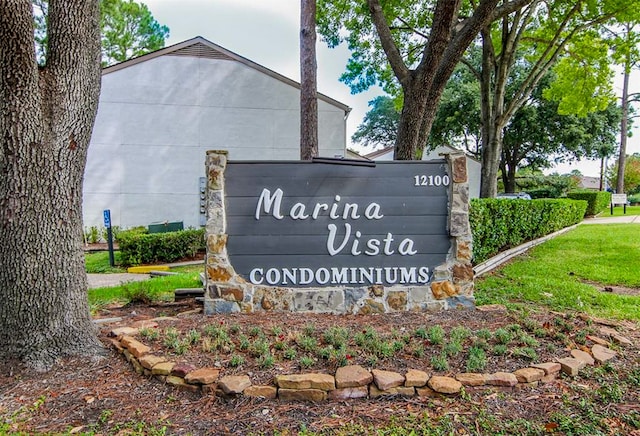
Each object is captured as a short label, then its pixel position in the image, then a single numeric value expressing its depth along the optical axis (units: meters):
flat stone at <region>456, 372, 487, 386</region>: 2.41
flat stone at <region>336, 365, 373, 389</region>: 2.34
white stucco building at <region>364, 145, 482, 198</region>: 22.62
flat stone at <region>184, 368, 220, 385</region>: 2.39
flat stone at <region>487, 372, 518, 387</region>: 2.43
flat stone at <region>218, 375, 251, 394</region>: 2.31
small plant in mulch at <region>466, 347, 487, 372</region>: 2.54
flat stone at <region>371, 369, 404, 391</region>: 2.36
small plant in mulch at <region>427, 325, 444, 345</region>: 2.90
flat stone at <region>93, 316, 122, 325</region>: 3.60
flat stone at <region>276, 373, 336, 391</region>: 2.33
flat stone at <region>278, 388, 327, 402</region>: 2.31
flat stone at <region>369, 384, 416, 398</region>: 2.35
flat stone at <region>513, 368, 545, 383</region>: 2.47
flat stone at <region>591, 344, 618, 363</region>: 2.76
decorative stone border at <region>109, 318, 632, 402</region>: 2.32
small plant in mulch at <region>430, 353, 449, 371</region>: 2.52
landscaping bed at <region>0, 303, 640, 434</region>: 2.09
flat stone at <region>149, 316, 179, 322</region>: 3.50
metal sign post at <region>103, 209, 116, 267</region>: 8.37
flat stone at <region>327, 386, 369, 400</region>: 2.32
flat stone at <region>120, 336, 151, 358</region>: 2.72
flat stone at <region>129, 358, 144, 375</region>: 2.62
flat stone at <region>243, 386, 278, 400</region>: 2.31
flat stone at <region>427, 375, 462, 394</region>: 2.35
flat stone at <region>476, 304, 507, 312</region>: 3.78
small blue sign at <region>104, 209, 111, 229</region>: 8.38
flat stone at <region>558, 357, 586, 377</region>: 2.57
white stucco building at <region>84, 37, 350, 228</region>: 11.09
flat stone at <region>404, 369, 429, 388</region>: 2.38
